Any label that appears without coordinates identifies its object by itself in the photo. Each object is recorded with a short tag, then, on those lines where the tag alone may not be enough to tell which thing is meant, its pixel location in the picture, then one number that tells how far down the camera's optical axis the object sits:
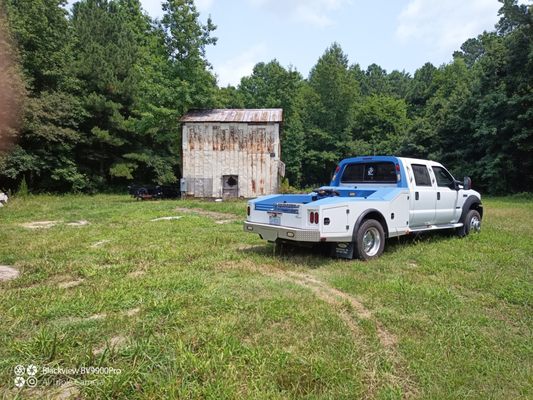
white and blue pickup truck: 5.26
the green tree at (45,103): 20.44
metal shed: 18.78
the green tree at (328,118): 36.34
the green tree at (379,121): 37.00
